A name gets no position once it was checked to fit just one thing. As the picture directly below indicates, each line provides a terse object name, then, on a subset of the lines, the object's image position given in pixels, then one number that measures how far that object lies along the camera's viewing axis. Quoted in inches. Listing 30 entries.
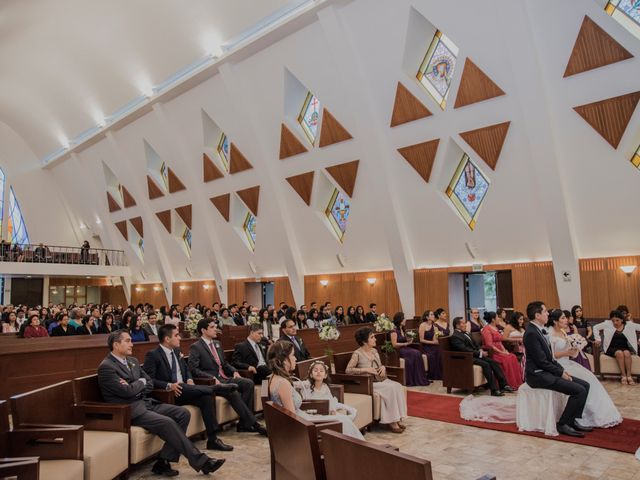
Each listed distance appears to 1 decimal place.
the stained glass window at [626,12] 356.2
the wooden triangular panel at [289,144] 566.3
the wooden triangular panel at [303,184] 582.6
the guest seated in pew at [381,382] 214.7
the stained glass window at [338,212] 600.3
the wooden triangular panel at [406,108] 464.4
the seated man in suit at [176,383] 192.9
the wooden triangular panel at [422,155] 478.3
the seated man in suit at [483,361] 287.9
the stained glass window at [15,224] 951.6
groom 200.5
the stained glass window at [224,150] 669.3
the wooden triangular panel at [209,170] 668.7
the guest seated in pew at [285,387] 146.3
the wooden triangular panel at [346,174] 537.3
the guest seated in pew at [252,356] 241.8
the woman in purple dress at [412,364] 330.3
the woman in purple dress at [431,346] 345.1
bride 211.0
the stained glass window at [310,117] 567.2
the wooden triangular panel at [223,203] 682.8
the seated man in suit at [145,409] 163.3
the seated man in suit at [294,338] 264.4
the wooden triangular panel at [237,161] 626.2
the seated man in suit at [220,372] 212.7
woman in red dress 305.7
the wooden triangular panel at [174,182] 726.5
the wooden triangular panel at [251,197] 639.1
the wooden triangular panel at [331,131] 524.1
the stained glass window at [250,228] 708.7
